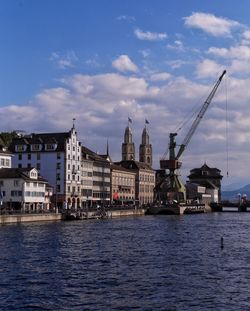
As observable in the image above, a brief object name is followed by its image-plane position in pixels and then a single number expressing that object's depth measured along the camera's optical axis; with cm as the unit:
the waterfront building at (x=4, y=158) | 11065
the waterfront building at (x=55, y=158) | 12870
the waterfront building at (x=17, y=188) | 10226
